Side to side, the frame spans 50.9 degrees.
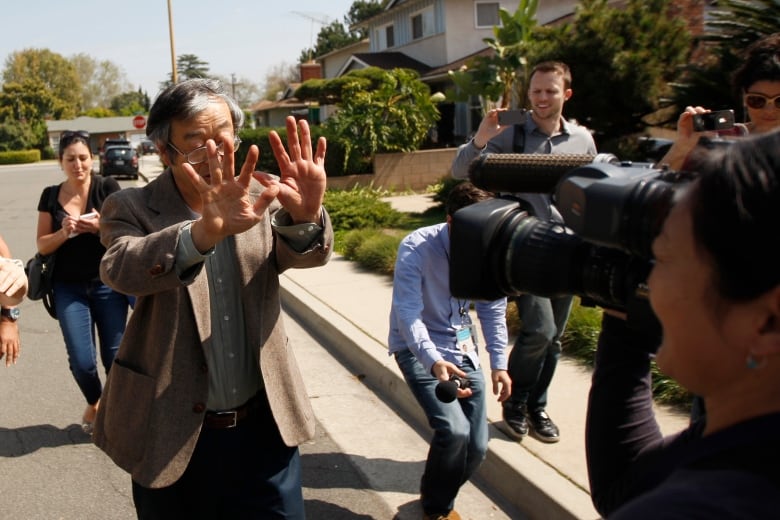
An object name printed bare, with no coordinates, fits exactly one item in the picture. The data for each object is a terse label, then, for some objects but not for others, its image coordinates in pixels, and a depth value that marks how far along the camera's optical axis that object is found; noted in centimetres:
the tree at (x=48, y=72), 9669
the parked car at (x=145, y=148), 5897
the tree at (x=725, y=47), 826
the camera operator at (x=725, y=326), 99
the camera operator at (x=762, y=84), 313
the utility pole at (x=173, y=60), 2755
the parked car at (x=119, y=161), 3238
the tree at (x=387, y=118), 1994
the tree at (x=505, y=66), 1523
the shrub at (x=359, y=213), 1262
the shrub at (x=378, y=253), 961
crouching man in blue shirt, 359
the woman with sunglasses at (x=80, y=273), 490
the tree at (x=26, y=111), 7362
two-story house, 2906
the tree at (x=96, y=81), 11462
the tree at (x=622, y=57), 1130
